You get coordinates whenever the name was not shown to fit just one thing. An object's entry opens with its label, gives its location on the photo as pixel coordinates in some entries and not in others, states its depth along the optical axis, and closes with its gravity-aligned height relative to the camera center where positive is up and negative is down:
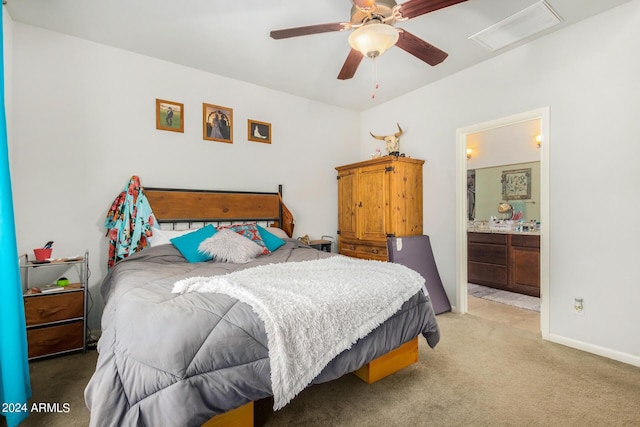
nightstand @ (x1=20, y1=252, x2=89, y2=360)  2.36 -0.82
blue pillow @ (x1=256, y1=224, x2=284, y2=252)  3.14 -0.29
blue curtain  1.58 -0.52
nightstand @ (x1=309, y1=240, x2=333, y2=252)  4.00 -0.43
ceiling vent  2.45 +1.57
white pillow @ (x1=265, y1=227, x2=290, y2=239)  3.59 -0.24
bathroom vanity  4.14 -0.69
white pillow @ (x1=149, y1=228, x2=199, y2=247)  2.89 -0.22
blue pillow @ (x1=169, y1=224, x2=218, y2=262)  2.64 -0.27
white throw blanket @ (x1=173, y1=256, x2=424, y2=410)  1.39 -0.48
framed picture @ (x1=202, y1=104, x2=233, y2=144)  3.52 +1.02
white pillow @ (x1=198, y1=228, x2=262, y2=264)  2.64 -0.31
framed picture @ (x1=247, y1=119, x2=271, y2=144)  3.83 +1.00
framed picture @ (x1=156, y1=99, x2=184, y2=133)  3.24 +1.01
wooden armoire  3.72 +0.11
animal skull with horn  4.16 +0.95
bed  1.15 -0.61
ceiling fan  1.81 +1.20
